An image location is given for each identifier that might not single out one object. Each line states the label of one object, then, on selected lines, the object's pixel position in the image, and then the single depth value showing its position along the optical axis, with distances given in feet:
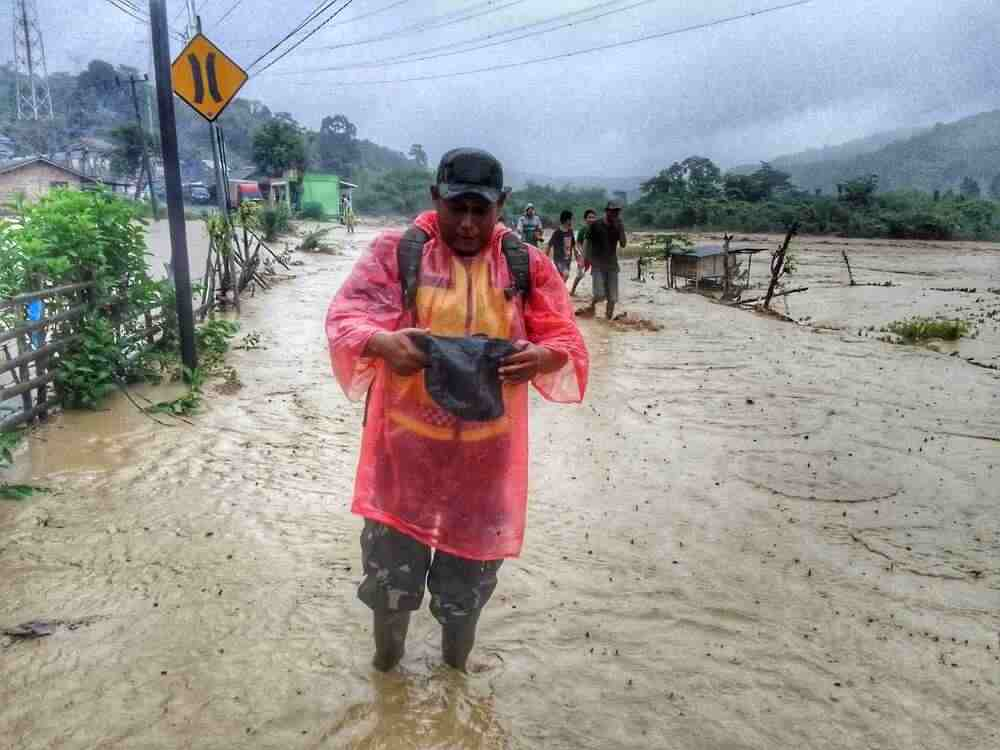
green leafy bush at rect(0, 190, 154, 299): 16.19
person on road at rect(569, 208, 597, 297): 35.76
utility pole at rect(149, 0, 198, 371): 19.16
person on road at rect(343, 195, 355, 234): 117.60
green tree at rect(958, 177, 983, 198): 180.08
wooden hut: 49.40
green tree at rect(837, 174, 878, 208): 137.18
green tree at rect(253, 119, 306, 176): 184.75
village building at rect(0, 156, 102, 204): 98.22
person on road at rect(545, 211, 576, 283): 42.83
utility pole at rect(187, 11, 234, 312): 34.22
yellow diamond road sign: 25.27
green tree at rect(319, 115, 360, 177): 285.23
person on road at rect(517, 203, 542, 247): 44.42
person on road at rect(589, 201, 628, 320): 34.47
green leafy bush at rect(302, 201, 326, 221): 163.53
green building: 174.19
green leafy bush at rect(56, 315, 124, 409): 17.88
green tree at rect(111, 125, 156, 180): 152.46
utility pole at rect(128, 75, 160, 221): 119.30
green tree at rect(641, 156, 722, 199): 170.29
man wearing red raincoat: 7.19
